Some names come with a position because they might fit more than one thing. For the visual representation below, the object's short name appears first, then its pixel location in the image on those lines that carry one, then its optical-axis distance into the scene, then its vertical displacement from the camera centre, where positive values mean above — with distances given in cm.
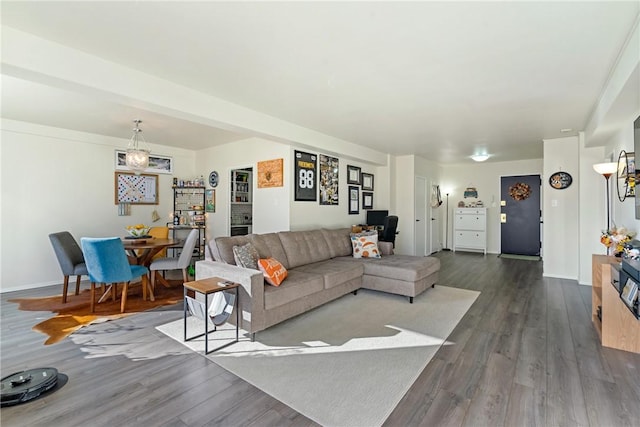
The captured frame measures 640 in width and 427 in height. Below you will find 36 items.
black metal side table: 251 -76
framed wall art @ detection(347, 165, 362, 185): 609 +85
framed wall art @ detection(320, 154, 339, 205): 542 +66
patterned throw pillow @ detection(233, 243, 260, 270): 307 -42
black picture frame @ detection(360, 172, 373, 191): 654 +77
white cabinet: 786 -34
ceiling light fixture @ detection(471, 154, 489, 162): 652 +128
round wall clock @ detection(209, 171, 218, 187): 611 +75
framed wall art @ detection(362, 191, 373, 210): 654 +35
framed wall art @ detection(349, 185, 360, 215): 614 +33
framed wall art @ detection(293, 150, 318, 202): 491 +66
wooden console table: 250 -88
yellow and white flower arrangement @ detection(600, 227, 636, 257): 309 -23
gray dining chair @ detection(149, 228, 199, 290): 418 -65
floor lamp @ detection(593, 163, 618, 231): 374 +60
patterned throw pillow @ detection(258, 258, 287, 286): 299 -56
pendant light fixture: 433 +82
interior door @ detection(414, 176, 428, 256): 705 -2
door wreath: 748 +64
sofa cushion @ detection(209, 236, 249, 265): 324 -35
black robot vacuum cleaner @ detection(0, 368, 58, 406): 186 -110
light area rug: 189 -113
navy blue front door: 738 +3
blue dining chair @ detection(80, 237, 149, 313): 341 -54
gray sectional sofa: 277 -66
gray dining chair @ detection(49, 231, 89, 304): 385 -58
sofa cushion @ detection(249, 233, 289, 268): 360 -37
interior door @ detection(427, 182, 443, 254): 783 -2
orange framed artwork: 489 +70
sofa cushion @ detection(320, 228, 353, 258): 459 -40
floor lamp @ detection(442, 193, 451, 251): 868 -53
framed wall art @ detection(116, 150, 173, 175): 554 +102
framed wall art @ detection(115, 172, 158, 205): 557 +52
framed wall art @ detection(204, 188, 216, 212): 612 +33
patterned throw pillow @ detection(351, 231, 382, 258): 458 -46
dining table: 399 -41
